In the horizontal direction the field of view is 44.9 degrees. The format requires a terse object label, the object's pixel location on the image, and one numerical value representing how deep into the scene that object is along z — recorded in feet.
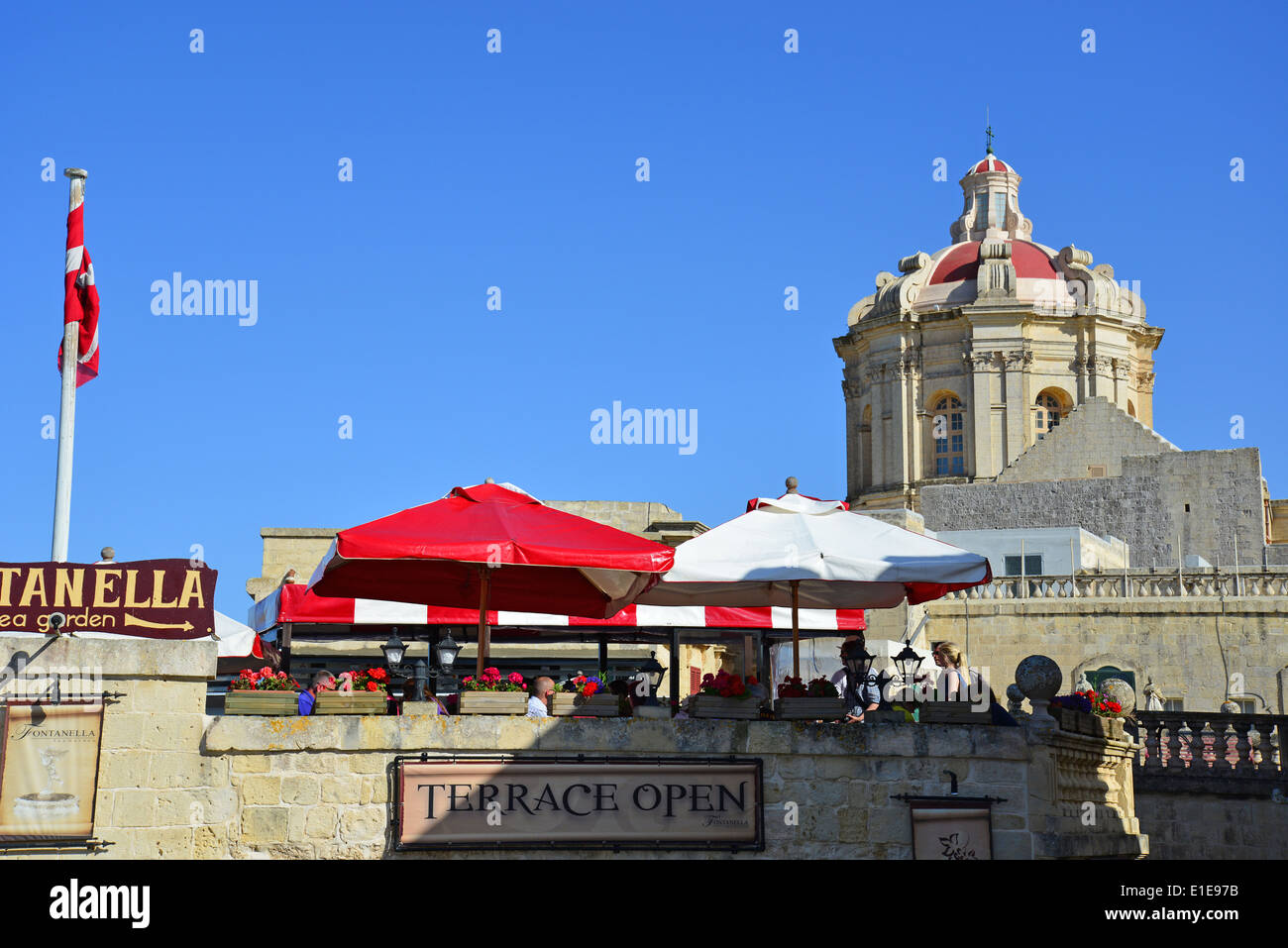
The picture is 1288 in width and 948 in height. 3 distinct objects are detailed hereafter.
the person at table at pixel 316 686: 38.29
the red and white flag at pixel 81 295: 46.55
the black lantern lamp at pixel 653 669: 67.46
